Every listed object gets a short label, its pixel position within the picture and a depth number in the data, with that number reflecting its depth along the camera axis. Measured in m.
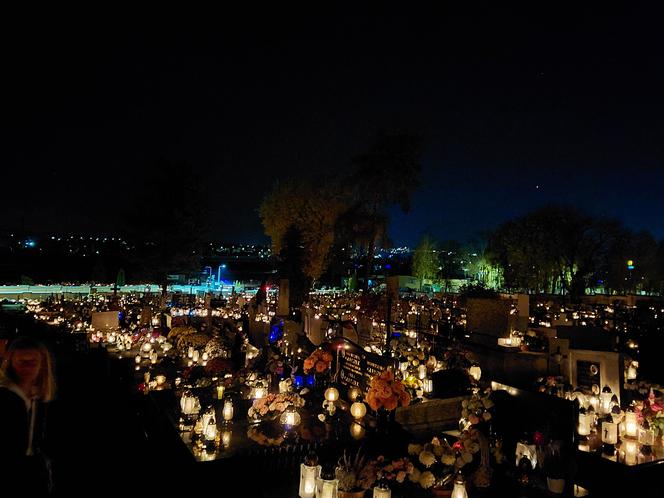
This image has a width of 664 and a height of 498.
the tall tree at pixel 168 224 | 32.12
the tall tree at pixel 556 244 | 46.78
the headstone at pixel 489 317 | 11.30
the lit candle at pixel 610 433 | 6.62
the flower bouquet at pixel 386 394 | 6.66
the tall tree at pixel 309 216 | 35.28
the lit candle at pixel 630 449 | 6.20
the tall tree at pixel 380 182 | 33.22
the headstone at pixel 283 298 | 18.34
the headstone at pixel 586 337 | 9.84
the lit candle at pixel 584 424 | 6.76
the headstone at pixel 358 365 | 8.06
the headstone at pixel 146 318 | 17.86
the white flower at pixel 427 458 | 5.40
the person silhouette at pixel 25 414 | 3.11
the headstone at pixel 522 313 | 15.66
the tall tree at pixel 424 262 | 62.50
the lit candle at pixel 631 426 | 6.67
